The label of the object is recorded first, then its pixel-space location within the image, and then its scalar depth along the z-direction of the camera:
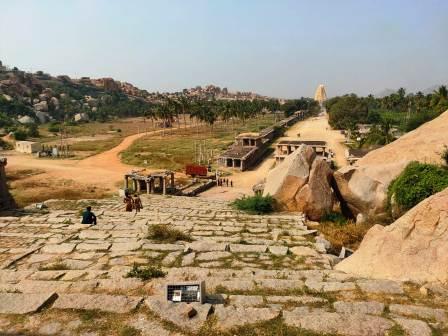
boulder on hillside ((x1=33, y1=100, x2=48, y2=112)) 112.22
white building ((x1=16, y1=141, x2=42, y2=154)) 58.62
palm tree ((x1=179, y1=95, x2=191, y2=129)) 86.31
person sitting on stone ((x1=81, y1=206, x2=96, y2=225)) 12.52
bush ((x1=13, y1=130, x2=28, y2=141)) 68.81
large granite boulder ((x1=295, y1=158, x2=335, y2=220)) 15.41
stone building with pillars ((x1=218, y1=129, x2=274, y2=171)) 48.31
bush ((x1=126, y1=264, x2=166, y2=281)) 6.45
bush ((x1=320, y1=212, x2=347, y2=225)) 15.36
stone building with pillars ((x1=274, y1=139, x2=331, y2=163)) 49.97
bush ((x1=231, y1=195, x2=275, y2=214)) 15.60
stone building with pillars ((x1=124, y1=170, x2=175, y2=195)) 30.72
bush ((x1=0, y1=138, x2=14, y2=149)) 62.77
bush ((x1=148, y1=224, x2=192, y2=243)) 9.84
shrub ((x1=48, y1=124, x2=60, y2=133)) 85.62
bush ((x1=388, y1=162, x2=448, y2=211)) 13.37
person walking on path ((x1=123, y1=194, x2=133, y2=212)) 17.20
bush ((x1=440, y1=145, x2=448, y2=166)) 15.39
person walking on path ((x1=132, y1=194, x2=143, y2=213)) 17.35
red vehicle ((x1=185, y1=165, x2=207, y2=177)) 40.72
